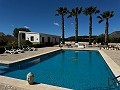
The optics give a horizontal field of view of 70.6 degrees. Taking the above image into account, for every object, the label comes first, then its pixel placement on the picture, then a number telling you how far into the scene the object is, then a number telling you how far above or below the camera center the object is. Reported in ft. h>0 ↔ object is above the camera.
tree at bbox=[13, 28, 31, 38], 118.61 +17.20
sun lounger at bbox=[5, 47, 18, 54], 38.96 -3.47
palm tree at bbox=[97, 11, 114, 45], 64.70 +21.58
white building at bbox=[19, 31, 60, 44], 67.68 +5.39
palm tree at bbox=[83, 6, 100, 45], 67.56 +26.28
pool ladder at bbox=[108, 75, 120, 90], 13.86 -6.82
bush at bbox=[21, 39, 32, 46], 57.23 +1.13
